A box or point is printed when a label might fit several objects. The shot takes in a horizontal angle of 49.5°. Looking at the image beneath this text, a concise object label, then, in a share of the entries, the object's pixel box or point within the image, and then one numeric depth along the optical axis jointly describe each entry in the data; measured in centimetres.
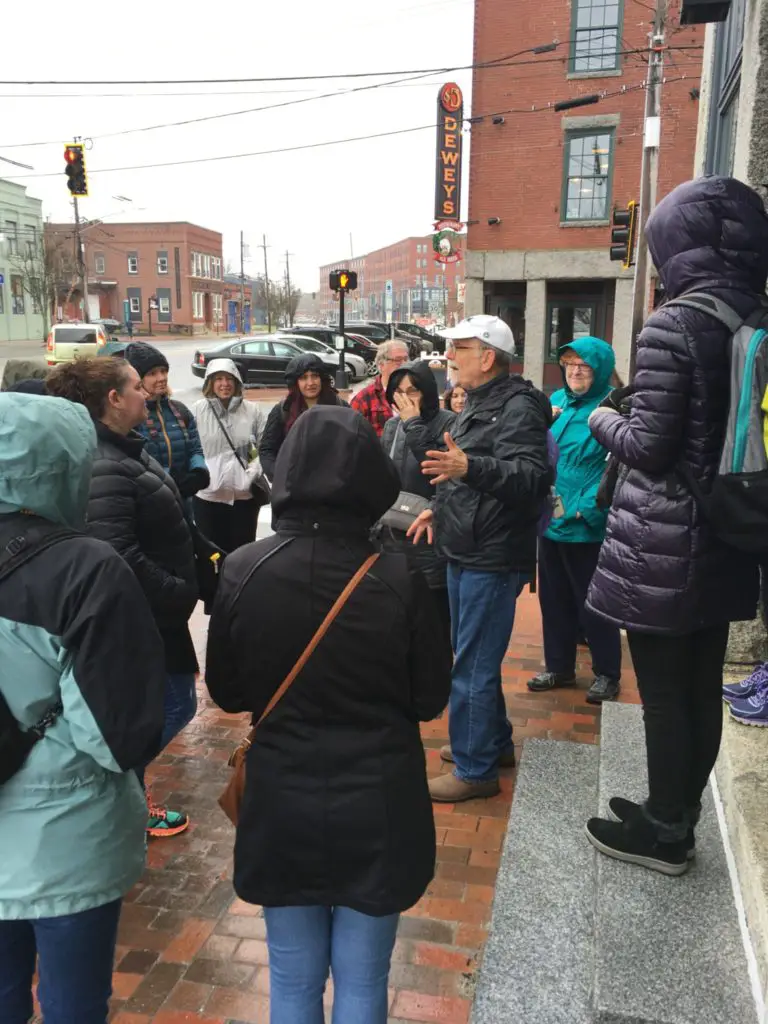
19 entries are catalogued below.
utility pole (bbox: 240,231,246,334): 7232
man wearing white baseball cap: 336
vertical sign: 2205
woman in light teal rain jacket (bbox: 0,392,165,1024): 176
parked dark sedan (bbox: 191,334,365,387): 2538
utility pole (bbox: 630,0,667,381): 1348
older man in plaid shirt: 586
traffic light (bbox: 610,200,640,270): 1490
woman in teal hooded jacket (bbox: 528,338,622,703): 450
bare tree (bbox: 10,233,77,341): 5094
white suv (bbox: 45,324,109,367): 2861
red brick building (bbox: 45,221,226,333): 6881
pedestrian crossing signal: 1673
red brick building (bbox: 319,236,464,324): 10794
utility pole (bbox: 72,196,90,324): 3978
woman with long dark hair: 573
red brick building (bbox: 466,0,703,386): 2100
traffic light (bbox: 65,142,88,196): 1877
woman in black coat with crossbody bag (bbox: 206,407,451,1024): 183
